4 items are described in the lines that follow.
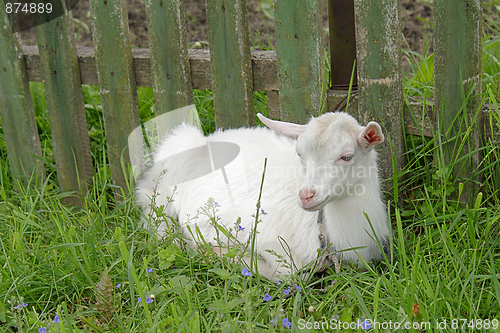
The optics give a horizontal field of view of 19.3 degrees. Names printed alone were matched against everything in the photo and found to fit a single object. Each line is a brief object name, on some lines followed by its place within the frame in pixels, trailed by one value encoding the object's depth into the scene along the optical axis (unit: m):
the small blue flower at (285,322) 2.57
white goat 2.73
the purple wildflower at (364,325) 2.58
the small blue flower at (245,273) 2.64
